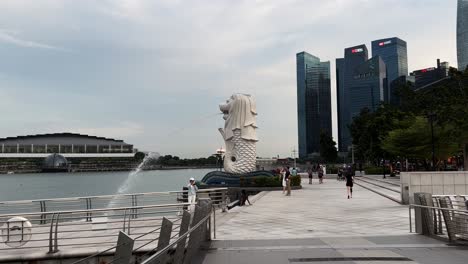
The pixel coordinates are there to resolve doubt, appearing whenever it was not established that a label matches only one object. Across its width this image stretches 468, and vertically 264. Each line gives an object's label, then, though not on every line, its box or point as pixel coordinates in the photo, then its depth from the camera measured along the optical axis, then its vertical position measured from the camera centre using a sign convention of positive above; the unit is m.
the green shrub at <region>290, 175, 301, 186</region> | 34.53 -1.17
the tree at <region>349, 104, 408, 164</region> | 54.15 +4.89
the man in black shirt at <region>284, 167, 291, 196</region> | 27.76 -0.85
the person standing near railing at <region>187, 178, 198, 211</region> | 16.88 -0.92
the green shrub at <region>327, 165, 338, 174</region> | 68.25 -0.72
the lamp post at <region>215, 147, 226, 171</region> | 79.28 +2.35
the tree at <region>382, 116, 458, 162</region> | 36.94 +1.96
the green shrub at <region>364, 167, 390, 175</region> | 59.62 -0.69
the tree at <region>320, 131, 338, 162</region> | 104.06 +4.07
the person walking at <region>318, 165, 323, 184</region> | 42.08 -0.89
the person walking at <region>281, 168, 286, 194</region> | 28.94 -0.97
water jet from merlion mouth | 56.94 -2.75
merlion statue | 48.72 +3.21
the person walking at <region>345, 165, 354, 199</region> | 23.36 -0.56
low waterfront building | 167.38 +7.54
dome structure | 155.12 +1.23
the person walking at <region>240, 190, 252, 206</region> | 21.23 -1.44
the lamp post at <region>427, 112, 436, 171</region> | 29.85 +3.19
